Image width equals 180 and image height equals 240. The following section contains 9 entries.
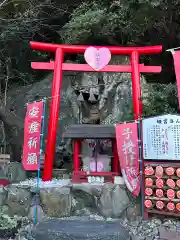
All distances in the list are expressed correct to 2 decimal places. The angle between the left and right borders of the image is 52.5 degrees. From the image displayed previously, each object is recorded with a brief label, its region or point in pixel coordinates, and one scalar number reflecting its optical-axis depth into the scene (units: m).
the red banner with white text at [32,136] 4.78
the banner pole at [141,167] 4.39
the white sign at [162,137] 4.09
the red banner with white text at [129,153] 4.46
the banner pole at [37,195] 4.51
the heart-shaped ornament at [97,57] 5.51
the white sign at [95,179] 4.97
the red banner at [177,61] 4.03
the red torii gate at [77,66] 5.38
